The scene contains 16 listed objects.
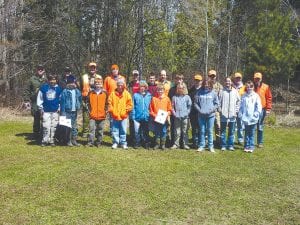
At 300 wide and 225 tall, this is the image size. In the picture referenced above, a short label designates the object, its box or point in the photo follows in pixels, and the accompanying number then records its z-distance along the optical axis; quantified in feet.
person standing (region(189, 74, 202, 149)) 26.46
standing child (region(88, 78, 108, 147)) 25.68
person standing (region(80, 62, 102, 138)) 26.97
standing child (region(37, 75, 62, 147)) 25.61
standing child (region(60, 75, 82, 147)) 25.38
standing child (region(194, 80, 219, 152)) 25.68
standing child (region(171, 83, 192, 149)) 25.89
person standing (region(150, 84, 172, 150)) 25.61
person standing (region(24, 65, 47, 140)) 27.23
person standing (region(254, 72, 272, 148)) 27.86
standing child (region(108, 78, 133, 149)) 25.57
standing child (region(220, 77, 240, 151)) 26.12
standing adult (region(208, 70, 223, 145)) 25.76
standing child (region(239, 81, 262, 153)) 26.33
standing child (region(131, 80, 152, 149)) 25.95
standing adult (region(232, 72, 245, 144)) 28.10
